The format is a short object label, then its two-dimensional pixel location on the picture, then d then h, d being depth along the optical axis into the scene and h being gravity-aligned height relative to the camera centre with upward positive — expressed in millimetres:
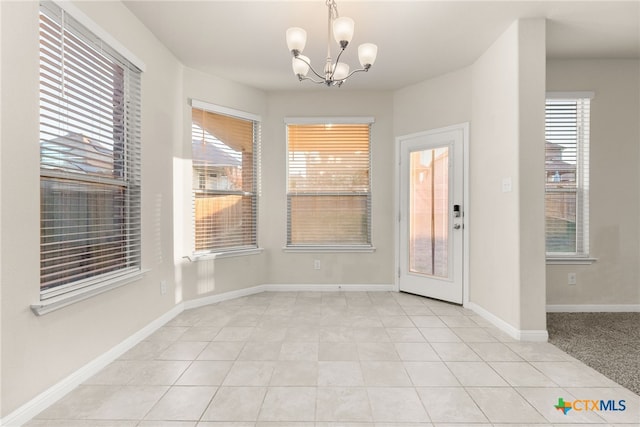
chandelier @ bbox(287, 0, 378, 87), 2062 +1131
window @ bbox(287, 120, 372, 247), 4227 +353
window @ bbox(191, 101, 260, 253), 3576 +391
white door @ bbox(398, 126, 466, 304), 3619 -43
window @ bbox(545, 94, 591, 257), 3369 +424
